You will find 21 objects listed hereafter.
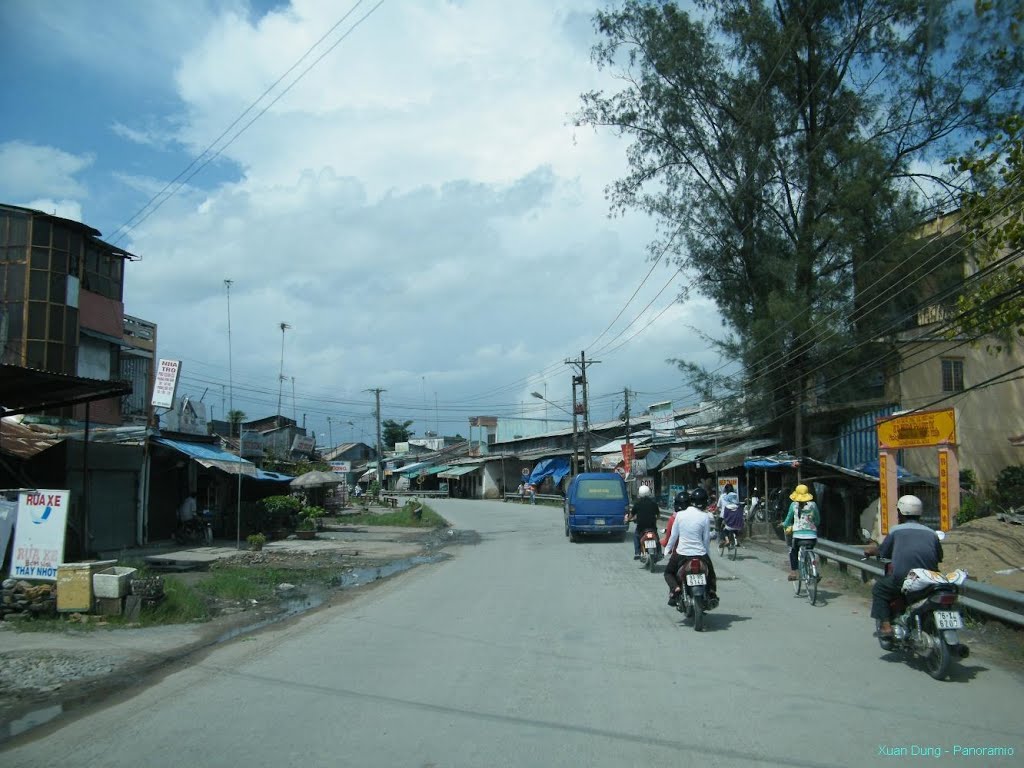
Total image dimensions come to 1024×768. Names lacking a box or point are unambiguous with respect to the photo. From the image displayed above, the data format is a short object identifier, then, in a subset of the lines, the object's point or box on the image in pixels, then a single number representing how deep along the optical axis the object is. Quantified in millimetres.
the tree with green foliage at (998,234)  11758
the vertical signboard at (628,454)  43031
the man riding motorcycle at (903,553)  7805
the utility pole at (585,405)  50812
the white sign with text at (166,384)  21719
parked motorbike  24484
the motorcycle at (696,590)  9867
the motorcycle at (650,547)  16672
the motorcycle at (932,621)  7141
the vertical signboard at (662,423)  47844
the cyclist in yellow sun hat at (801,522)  12938
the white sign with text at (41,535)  11734
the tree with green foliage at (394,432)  117375
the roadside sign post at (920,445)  17609
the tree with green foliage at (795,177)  26469
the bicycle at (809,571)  12055
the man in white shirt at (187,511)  24625
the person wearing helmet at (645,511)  17250
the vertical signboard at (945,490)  17625
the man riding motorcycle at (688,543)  10188
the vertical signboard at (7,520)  12422
